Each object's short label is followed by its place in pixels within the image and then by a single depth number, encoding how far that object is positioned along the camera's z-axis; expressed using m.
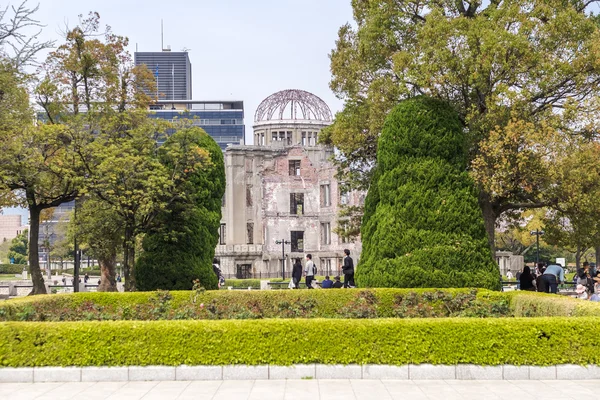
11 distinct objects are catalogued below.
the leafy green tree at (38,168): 26.70
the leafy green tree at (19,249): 110.38
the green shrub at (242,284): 47.34
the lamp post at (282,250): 54.42
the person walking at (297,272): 31.02
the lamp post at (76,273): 33.16
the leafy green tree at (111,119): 26.64
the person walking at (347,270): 26.33
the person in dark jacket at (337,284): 27.05
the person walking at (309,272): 28.54
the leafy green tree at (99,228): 30.30
